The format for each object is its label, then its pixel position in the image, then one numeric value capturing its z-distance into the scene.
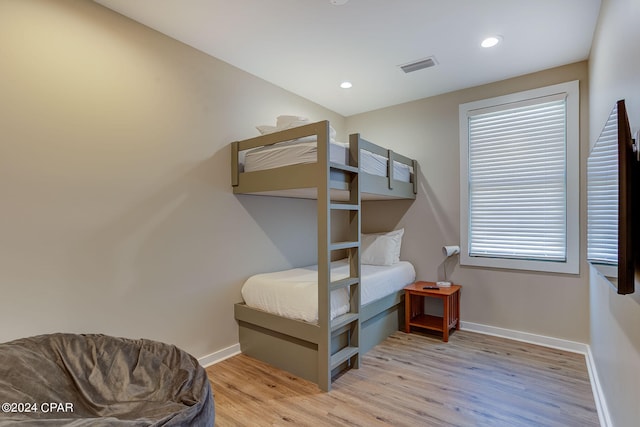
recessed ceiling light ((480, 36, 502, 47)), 2.48
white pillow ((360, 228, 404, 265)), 3.62
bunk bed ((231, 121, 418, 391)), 2.28
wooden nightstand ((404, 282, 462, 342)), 3.11
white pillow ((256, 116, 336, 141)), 2.62
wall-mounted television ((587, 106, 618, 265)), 1.17
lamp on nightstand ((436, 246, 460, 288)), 3.35
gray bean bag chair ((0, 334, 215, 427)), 1.31
